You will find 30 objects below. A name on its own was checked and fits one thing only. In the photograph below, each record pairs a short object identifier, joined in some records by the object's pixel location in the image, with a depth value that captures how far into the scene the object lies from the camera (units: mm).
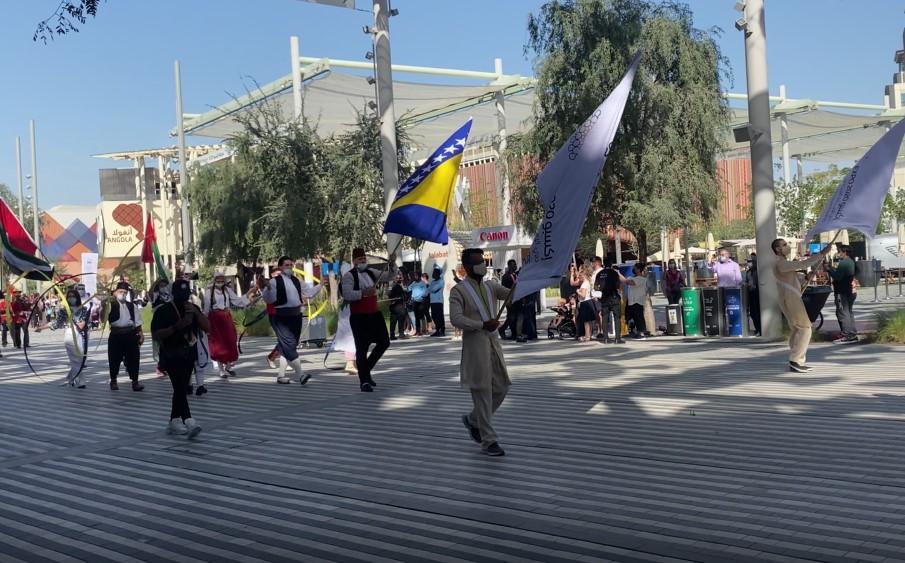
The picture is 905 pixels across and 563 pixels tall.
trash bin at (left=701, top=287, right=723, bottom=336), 19297
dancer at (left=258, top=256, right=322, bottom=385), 14914
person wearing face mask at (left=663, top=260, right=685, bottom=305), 26609
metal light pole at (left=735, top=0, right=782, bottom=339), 18094
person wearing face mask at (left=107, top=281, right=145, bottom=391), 15492
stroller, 21750
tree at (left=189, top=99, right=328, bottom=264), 29516
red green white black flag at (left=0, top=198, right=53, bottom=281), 15461
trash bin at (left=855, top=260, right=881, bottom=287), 28959
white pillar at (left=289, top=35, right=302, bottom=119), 30609
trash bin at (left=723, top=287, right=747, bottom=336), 19062
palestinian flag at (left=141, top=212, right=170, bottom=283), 14522
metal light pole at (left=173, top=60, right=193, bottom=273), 40031
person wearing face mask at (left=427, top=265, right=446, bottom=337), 24386
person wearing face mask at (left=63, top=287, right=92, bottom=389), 16766
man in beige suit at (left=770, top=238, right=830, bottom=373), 12844
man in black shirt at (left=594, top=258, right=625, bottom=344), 19297
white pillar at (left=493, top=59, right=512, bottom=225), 27430
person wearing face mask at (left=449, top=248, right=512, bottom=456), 8781
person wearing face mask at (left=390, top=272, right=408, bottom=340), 23953
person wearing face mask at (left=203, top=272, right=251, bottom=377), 16375
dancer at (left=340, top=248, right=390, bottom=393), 13680
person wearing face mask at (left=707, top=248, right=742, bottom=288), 19453
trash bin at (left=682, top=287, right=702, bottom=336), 19797
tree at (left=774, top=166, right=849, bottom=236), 52219
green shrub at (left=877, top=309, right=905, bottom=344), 16203
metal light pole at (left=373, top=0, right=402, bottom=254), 21453
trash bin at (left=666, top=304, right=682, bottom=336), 20641
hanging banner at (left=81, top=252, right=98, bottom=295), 28234
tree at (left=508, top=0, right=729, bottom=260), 23828
